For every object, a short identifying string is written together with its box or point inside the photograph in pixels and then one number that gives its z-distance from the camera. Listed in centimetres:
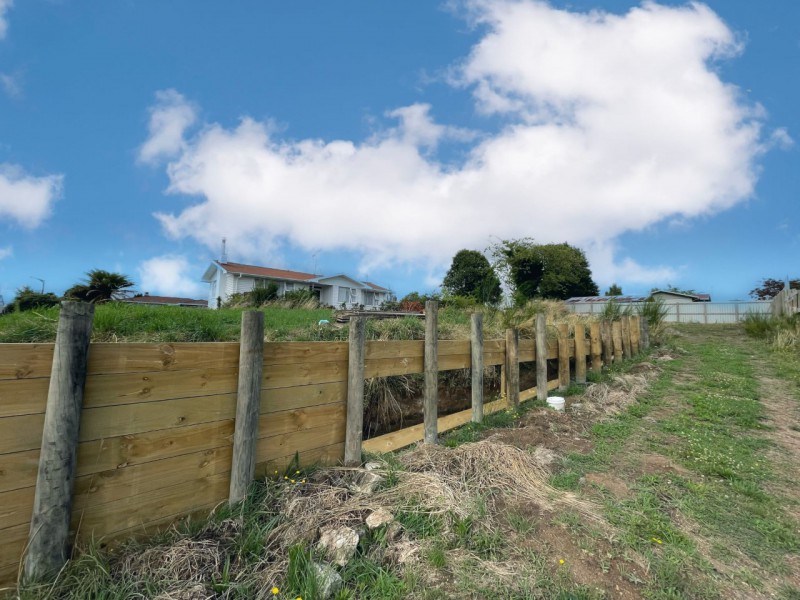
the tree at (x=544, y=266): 3966
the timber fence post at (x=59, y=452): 189
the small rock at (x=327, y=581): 205
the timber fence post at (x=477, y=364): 543
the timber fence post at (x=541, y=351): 702
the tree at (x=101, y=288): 1020
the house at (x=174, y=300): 3326
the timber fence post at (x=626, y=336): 1183
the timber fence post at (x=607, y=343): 1025
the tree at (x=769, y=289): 3538
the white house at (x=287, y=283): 3009
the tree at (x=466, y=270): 3750
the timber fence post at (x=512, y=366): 627
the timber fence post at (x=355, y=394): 361
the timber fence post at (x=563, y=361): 775
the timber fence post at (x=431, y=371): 463
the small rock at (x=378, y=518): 258
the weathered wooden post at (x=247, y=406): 269
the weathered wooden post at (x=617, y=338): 1102
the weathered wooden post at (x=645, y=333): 1392
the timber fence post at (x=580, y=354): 829
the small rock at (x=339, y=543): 230
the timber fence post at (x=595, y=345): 924
